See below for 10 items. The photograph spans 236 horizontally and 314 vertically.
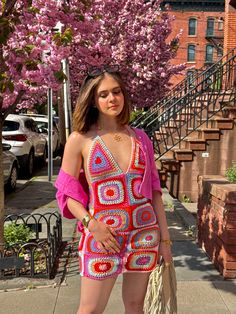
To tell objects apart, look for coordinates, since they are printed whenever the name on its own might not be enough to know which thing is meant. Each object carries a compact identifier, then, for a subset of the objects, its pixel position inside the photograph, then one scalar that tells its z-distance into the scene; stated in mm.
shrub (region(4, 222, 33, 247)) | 3453
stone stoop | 6070
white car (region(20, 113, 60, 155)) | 12379
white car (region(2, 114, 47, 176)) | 8453
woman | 1540
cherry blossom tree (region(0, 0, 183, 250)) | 2925
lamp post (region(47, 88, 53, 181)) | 7871
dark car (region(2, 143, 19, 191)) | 6639
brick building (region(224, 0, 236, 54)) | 8148
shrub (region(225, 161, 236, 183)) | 3735
